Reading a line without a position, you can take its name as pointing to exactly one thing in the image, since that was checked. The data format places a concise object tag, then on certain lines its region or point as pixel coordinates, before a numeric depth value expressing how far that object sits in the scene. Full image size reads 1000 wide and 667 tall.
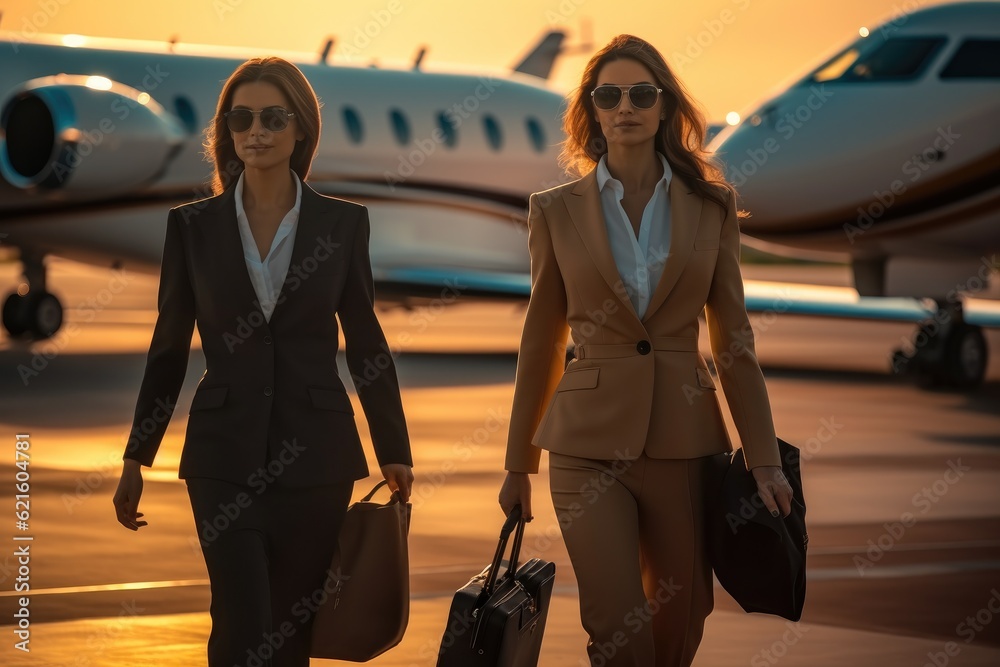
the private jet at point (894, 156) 24.94
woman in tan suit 7.03
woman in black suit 6.66
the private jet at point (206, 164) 29.17
